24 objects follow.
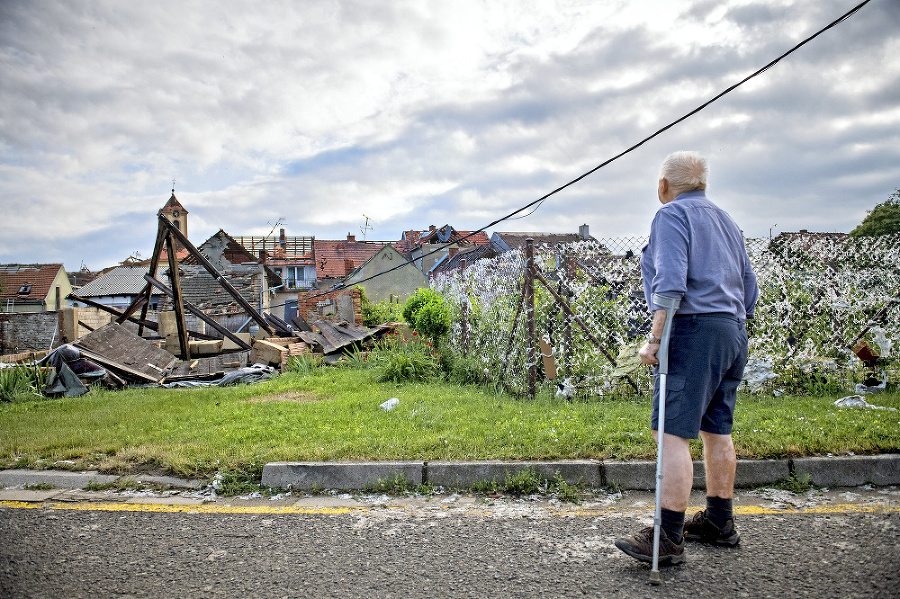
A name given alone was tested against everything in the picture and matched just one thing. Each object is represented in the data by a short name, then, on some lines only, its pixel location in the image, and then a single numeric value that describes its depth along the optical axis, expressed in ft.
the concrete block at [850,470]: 12.89
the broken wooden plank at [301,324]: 47.57
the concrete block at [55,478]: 14.76
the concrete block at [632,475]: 13.06
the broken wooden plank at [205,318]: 38.58
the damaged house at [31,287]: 176.96
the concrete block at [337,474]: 13.67
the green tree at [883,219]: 124.06
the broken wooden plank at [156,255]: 38.63
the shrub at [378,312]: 61.01
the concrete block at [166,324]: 41.37
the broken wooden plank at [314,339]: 39.36
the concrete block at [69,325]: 39.40
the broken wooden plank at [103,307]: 37.71
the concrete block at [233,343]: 40.83
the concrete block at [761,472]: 13.05
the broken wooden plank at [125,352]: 32.65
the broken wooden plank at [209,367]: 33.81
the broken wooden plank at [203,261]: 38.37
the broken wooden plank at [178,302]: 37.42
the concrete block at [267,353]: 36.47
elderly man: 8.96
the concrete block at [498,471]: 13.26
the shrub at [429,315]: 32.53
